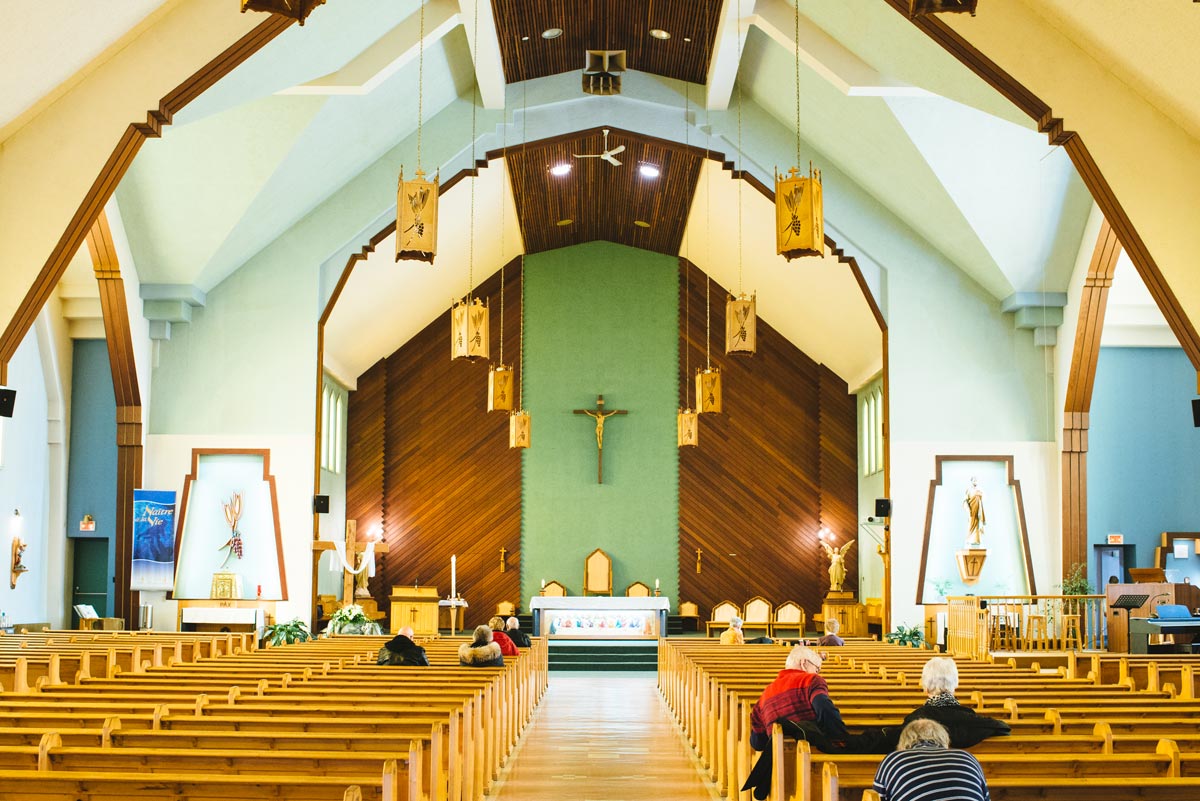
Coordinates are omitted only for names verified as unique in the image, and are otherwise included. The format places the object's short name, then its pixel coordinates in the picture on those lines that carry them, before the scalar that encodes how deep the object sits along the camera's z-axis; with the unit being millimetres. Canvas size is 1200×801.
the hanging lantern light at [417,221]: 10289
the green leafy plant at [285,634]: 13961
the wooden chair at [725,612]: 19375
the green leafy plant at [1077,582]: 13977
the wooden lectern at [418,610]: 16375
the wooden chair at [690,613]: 19562
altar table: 17109
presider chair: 19984
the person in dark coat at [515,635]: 12312
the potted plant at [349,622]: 14898
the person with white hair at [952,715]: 4688
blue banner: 14355
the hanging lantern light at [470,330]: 13531
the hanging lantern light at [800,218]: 10031
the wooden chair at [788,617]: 19484
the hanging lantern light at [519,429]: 17172
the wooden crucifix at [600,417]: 20250
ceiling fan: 15422
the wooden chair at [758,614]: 19453
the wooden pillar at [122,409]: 14117
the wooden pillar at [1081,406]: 14508
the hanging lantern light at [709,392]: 15953
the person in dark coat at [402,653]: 9023
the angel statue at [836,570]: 18719
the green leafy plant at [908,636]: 14375
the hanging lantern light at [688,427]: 17219
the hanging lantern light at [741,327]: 13930
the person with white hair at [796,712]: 5117
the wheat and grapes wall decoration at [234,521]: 14844
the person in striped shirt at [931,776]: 3570
